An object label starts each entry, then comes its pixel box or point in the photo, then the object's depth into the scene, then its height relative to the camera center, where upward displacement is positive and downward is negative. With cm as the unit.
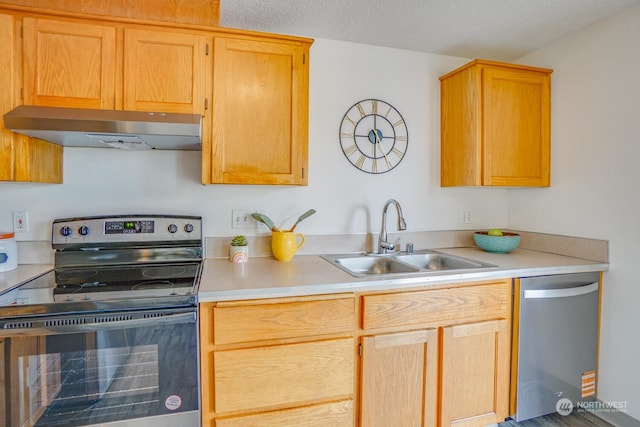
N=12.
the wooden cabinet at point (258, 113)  173 +49
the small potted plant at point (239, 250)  192 -25
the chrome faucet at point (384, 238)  216 -19
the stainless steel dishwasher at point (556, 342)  178 -71
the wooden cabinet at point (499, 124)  213 +56
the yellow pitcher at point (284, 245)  196 -22
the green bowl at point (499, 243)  222 -22
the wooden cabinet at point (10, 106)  149 +43
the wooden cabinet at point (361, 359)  139 -68
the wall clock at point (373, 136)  225 +49
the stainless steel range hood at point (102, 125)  141 +34
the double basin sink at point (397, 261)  202 -33
